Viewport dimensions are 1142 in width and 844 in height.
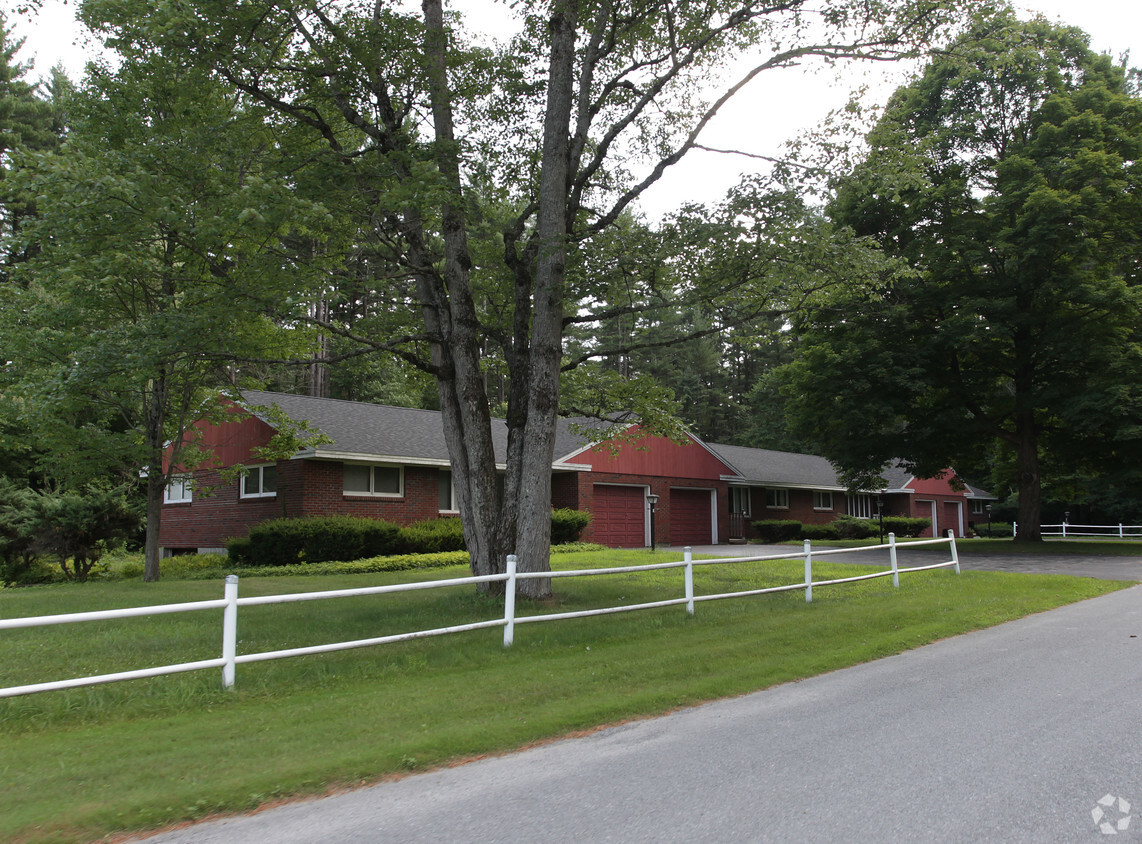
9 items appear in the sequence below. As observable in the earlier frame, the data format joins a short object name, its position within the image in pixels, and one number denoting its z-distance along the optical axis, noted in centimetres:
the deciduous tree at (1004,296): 2516
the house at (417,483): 2372
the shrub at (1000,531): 4914
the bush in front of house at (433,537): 2309
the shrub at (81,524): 1955
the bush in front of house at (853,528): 3766
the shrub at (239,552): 2206
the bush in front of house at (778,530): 3512
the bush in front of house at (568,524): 2594
